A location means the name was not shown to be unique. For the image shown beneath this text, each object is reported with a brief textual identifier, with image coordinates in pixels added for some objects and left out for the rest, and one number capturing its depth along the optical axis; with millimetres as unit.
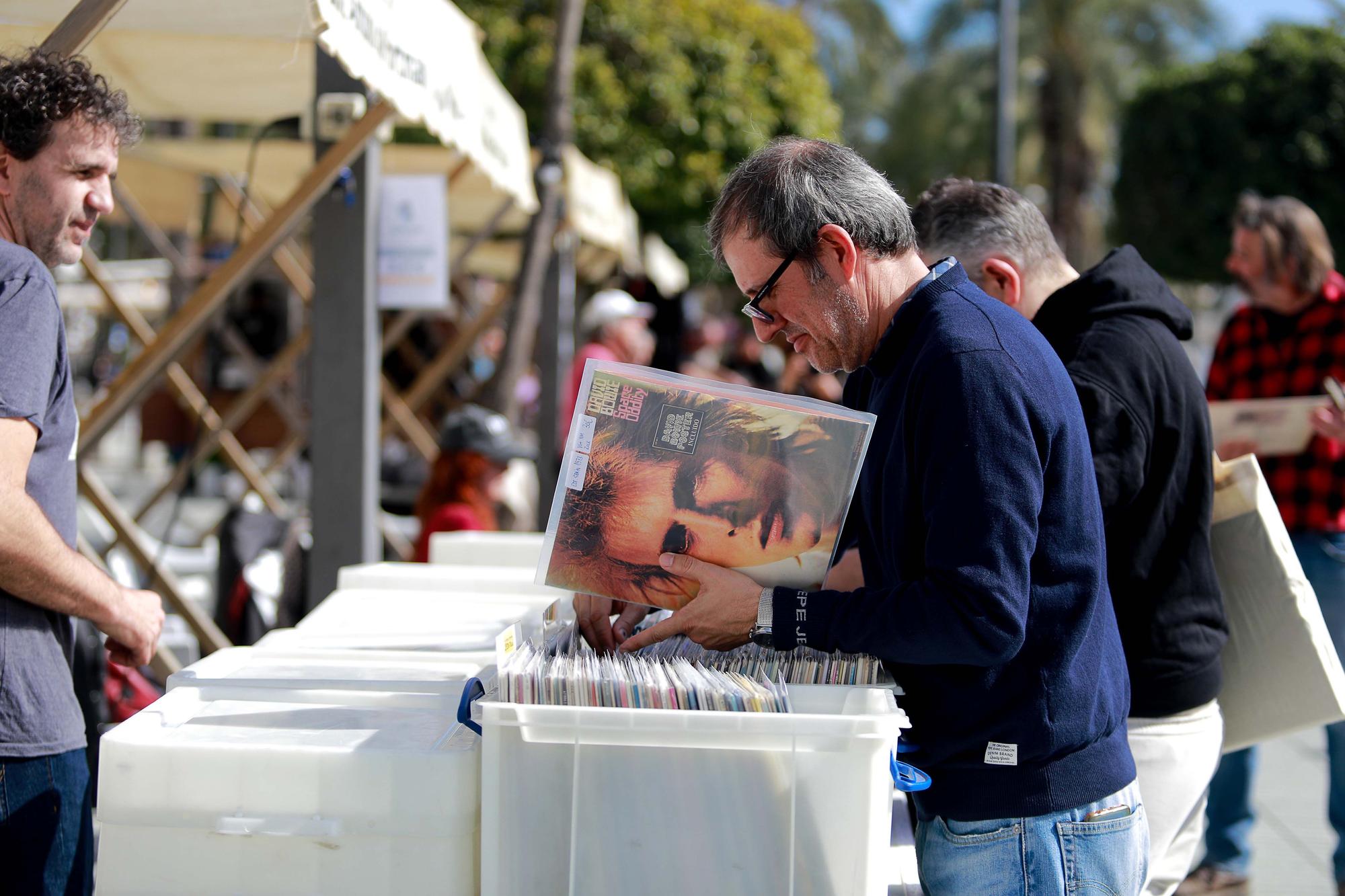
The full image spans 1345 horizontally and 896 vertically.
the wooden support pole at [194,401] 5691
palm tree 20594
